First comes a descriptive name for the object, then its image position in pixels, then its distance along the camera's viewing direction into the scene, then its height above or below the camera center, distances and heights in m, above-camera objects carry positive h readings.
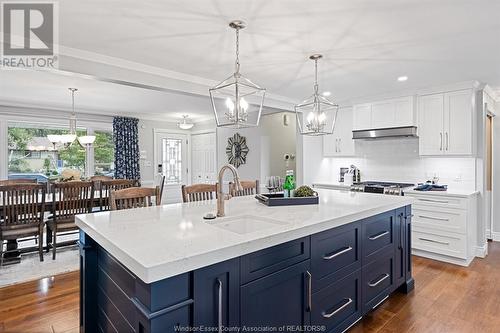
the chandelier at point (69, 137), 4.78 +0.49
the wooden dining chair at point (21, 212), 3.37 -0.57
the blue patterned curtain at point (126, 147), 6.83 +0.45
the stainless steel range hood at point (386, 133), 4.26 +0.51
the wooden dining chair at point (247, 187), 3.29 -0.24
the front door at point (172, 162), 7.73 +0.11
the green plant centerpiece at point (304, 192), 2.52 -0.23
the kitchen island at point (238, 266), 1.17 -0.53
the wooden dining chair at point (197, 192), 2.79 -0.26
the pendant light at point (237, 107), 2.22 +0.47
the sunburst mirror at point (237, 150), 6.67 +0.38
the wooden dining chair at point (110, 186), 4.11 -0.29
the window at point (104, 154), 6.77 +0.29
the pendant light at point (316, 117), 2.90 +0.50
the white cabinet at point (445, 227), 3.67 -0.82
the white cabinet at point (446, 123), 3.87 +0.60
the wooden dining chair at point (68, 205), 3.73 -0.52
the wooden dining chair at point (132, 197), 2.46 -0.28
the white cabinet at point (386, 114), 4.37 +0.83
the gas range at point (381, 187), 4.09 -0.32
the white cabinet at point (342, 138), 5.16 +0.52
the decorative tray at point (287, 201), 2.37 -0.29
